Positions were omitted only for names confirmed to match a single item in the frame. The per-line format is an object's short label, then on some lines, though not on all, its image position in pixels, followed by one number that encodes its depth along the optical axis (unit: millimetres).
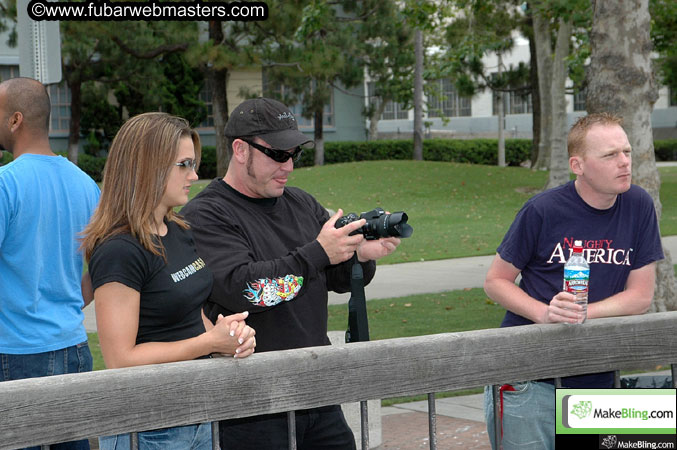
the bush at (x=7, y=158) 23222
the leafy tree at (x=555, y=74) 16456
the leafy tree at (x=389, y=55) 35281
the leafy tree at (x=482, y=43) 24141
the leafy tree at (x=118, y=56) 28375
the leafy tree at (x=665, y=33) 18609
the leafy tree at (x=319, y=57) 26536
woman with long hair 2768
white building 57156
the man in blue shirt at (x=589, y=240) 3521
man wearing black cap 3205
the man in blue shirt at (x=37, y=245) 3783
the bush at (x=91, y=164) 32500
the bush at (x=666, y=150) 45812
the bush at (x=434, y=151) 40500
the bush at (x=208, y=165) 34906
